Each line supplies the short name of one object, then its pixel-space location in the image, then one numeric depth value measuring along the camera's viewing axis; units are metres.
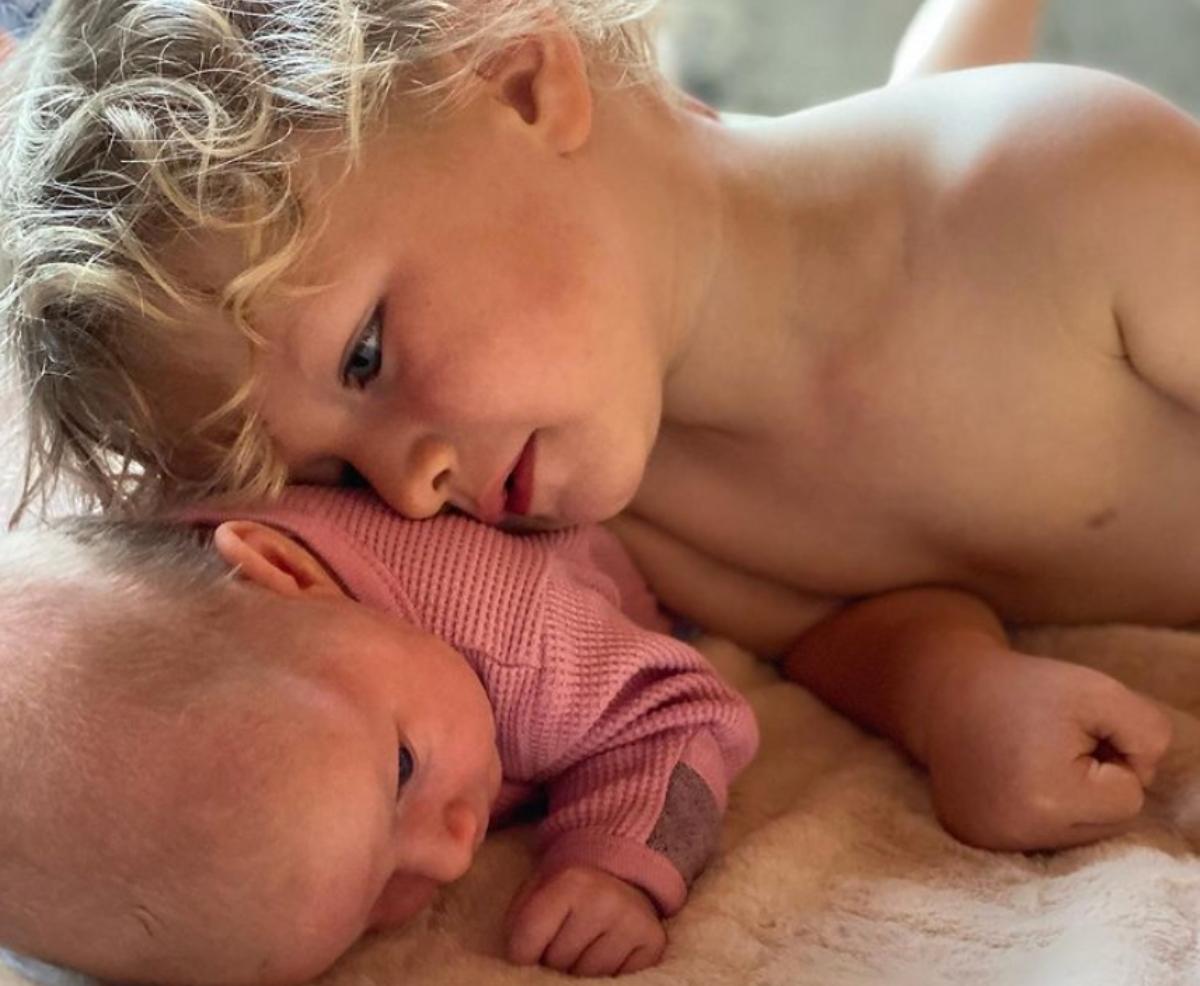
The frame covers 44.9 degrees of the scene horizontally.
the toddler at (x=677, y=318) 0.74
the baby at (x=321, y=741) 0.62
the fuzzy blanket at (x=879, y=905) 0.64
